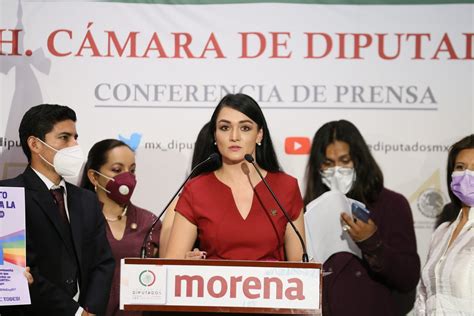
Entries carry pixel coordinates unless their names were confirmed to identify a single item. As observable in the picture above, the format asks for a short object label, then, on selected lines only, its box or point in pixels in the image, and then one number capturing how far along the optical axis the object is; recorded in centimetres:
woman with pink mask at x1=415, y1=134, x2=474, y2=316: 686
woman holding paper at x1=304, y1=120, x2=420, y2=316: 827
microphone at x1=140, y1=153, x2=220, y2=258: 625
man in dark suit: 729
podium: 577
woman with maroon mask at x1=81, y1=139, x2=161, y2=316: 866
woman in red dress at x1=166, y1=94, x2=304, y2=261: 664
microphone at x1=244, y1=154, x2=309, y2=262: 628
